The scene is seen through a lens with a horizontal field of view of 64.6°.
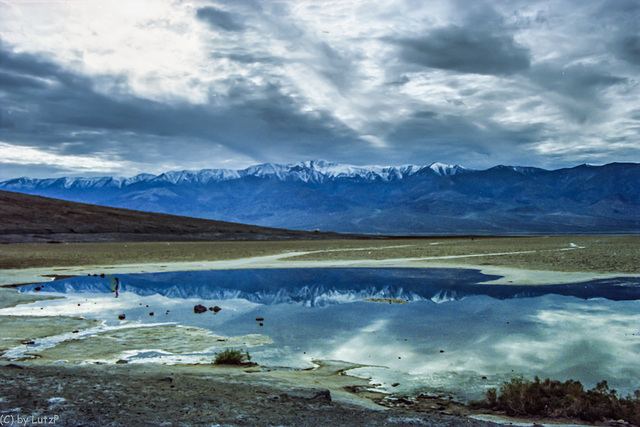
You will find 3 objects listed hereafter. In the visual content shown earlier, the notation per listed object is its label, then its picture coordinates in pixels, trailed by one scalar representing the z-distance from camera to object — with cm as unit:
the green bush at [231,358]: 1041
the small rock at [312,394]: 768
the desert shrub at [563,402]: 742
